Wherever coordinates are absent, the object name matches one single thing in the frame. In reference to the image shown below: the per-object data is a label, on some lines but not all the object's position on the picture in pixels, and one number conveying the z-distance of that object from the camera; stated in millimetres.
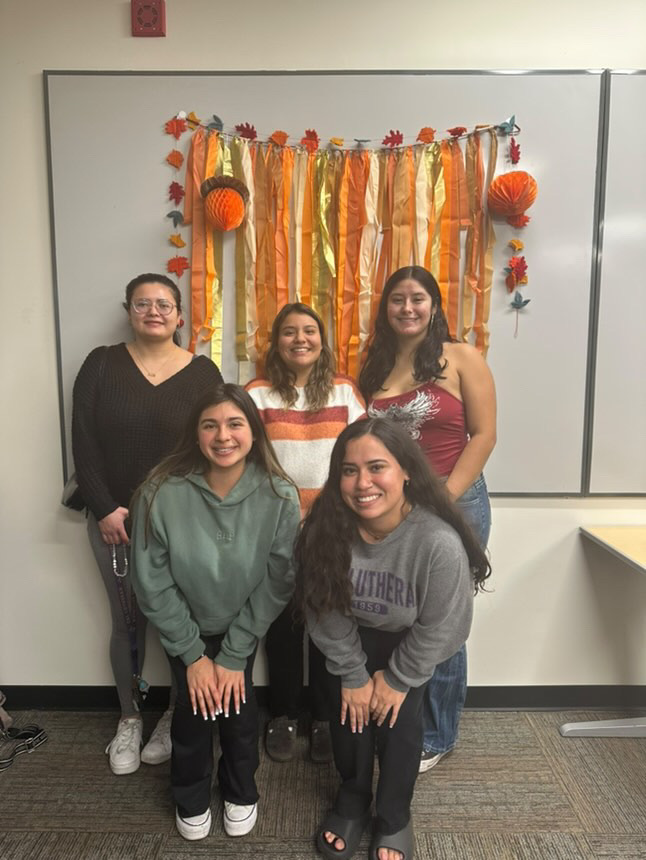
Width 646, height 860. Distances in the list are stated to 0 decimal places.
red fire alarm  1989
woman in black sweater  1935
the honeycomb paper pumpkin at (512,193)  1940
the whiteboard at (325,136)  2012
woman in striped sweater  1871
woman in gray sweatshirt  1498
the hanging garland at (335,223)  2035
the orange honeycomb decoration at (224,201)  1944
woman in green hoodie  1612
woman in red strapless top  1871
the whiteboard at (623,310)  2029
